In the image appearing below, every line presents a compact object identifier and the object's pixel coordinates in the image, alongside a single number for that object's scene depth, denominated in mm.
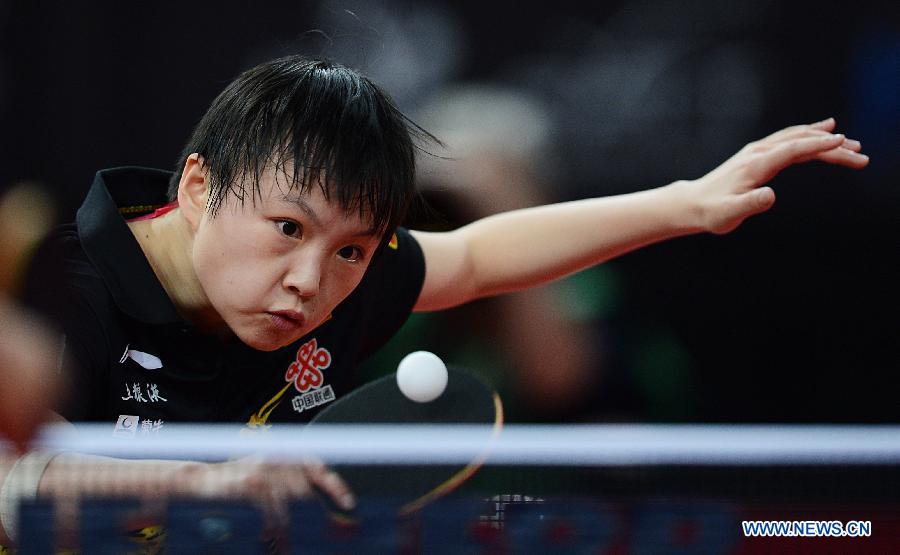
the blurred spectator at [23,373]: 6543
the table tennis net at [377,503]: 6504
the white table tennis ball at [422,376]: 6640
